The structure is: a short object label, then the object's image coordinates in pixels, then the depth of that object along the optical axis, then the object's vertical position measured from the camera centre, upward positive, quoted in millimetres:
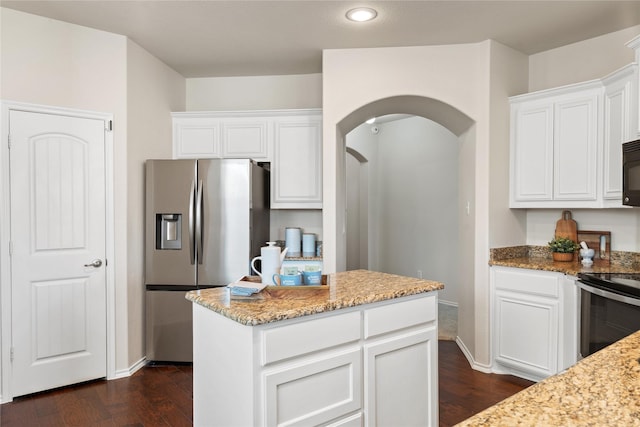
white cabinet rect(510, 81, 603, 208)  3240 +494
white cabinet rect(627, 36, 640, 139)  2777 +748
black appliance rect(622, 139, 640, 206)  2729 +233
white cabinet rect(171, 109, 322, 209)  4180 +656
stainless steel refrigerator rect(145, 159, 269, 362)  3609 -248
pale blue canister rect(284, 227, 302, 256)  4246 -319
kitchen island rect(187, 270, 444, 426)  1683 -656
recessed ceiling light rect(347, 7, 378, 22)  2983 +1396
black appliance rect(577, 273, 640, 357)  2426 -611
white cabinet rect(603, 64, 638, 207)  2896 +605
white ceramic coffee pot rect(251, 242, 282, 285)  2154 -287
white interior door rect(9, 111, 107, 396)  3016 -321
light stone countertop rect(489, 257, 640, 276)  3043 -444
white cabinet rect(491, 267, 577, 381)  3062 -874
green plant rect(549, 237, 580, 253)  3484 -308
